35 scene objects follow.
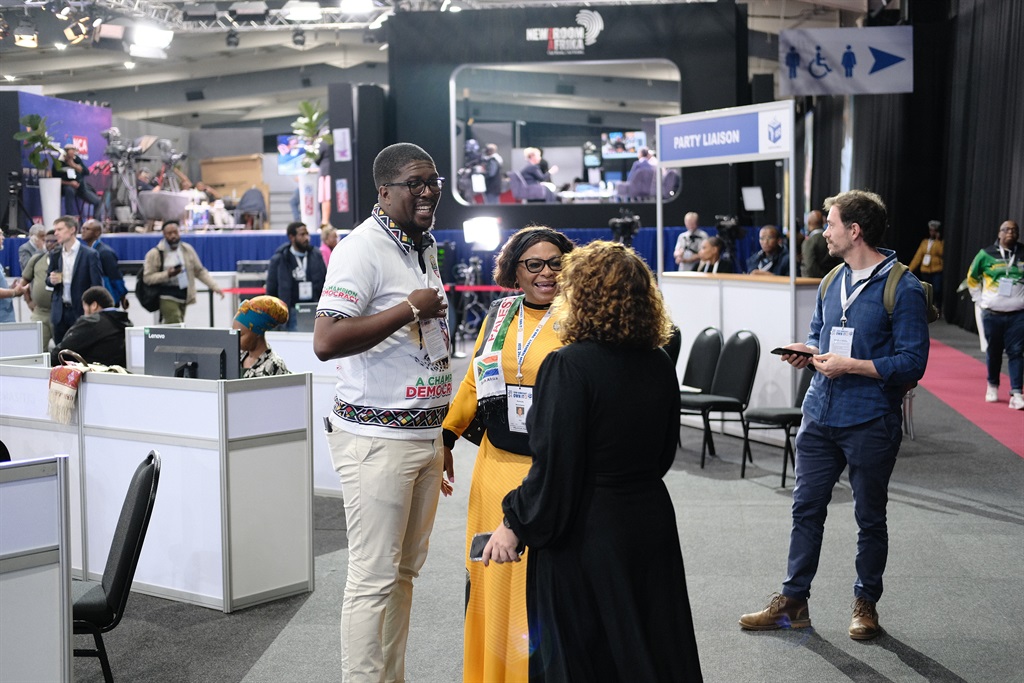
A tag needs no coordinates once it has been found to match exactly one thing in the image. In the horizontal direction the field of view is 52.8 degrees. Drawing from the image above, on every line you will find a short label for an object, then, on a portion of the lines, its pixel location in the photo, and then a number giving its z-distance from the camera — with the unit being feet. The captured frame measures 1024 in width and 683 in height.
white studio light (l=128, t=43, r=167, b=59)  57.57
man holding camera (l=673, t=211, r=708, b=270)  35.78
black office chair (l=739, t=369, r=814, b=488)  18.98
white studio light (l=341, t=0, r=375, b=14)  51.82
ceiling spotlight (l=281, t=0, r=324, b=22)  53.57
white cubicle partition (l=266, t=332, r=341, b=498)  19.35
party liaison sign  22.30
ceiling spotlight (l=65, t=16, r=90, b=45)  45.52
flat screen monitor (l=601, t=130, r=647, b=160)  70.18
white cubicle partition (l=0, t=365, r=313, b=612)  12.87
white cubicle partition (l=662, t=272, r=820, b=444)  22.03
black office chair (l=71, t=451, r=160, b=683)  9.41
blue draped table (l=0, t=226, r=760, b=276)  47.75
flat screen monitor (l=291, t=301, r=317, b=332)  21.18
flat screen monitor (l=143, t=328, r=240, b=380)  12.99
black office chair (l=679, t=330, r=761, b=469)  20.83
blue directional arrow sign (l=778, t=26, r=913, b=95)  45.01
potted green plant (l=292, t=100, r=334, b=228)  53.67
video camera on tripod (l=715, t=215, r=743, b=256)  38.06
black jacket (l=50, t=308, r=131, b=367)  18.06
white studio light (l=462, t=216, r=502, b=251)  42.63
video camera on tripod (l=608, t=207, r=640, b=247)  37.42
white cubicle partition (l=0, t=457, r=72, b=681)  8.28
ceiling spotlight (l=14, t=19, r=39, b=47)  42.19
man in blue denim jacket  11.44
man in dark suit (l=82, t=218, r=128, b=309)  28.73
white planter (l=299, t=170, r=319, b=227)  54.75
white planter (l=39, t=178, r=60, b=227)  50.24
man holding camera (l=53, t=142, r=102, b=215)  50.98
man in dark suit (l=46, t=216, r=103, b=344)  27.55
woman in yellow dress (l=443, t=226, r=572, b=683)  8.24
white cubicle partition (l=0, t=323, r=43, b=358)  20.38
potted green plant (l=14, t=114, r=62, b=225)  49.21
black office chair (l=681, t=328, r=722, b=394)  22.90
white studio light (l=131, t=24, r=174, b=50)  55.93
